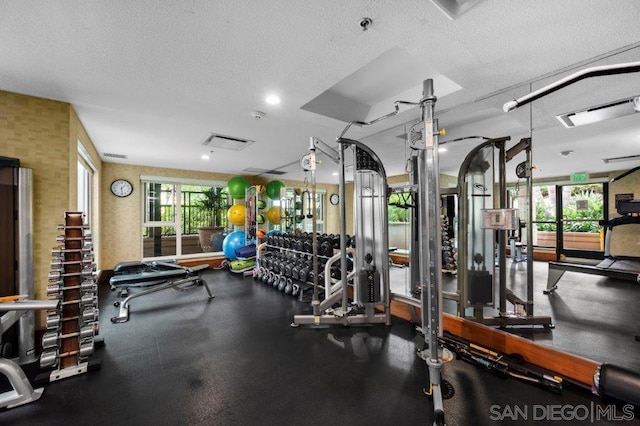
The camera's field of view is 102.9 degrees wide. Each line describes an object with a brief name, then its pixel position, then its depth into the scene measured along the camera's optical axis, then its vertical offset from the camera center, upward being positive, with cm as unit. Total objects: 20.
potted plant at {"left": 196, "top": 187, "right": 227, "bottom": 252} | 705 -11
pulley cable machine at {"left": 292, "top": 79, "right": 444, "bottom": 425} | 295 -29
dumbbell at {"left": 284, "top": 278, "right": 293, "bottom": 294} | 433 -125
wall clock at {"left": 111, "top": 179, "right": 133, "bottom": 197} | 559 +63
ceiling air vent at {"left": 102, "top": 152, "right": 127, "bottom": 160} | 479 +119
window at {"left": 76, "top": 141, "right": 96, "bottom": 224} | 397 +64
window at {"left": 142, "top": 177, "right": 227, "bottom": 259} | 625 -5
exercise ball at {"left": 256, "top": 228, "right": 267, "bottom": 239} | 548 -42
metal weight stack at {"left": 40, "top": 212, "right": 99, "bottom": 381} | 211 -76
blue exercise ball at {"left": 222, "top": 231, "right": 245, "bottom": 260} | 609 -68
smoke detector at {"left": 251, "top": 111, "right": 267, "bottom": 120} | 294 +118
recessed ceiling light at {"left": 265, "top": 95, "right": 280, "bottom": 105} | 258 +119
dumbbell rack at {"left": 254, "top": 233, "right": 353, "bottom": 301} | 400 -85
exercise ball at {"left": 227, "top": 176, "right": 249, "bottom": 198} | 657 +72
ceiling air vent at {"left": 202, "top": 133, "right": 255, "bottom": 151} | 390 +119
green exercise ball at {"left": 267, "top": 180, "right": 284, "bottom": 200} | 664 +68
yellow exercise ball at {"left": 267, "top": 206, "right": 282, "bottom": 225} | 654 -2
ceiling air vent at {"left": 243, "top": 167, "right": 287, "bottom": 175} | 650 +115
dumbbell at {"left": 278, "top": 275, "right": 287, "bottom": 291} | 447 -121
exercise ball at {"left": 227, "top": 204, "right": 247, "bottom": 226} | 633 +2
